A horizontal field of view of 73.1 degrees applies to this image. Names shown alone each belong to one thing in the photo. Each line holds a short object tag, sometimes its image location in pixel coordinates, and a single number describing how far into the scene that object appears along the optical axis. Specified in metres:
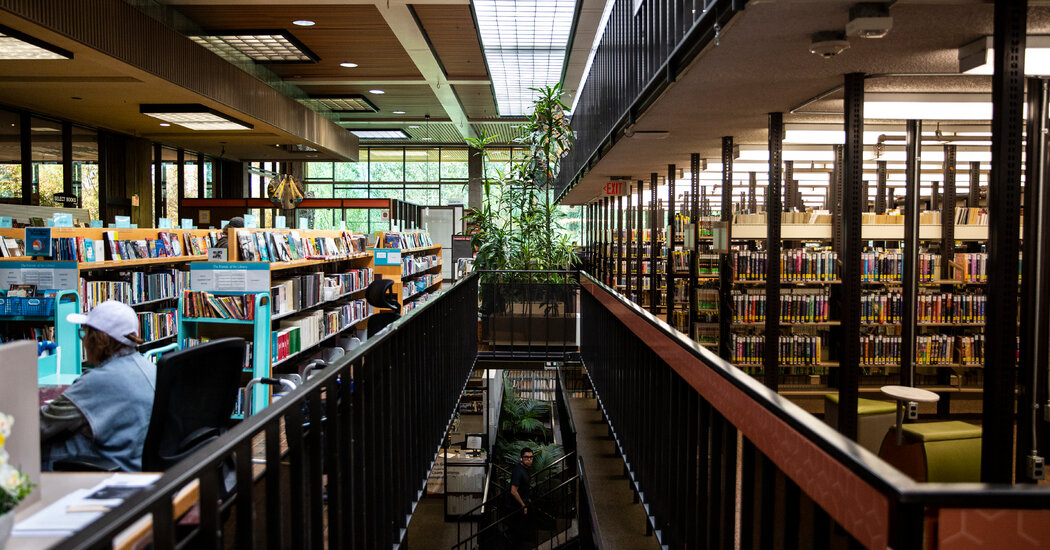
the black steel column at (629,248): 12.06
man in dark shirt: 8.88
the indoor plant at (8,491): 1.34
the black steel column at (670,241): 8.59
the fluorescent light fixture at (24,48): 5.68
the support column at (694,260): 7.56
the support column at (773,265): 5.43
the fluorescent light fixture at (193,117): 9.15
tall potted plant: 9.74
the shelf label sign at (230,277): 6.07
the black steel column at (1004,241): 2.85
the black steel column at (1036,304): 4.58
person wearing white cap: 2.76
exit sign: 12.12
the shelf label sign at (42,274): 5.57
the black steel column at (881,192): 8.07
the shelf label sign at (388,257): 10.37
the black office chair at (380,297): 6.72
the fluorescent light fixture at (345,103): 13.25
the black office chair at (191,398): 2.79
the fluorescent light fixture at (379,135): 17.18
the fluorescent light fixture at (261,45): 9.03
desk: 1.34
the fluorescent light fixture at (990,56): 3.64
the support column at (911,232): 5.57
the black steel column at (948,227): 7.09
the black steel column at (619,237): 13.04
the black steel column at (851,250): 4.22
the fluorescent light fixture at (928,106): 5.05
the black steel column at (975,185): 8.62
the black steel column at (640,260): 10.81
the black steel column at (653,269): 9.82
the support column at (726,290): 7.02
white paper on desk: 1.61
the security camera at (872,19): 3.00
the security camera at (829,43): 3.45
